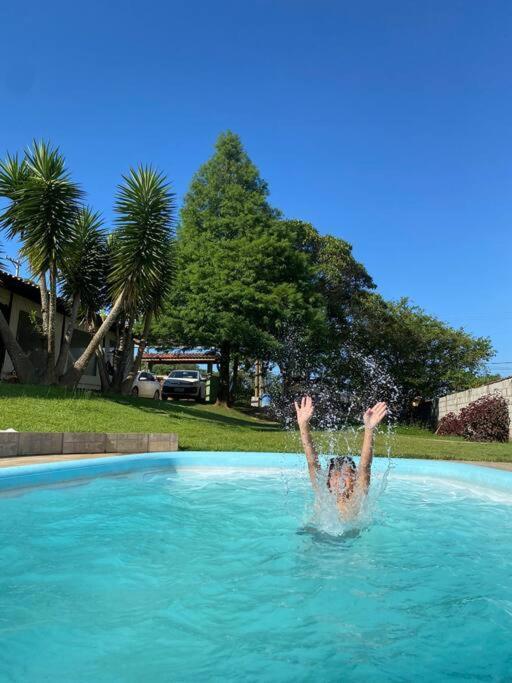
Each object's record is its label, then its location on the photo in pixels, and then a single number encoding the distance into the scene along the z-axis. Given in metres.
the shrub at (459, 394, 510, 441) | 16.88
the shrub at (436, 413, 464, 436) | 18.69
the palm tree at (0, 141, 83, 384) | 13.23
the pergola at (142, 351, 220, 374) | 37.73
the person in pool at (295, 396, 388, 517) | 4.31
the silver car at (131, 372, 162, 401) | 24.28
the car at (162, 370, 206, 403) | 25.80
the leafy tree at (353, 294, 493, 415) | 28.27
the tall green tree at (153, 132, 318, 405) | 19.23
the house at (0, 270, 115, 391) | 17.92
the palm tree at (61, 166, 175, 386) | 14.26
